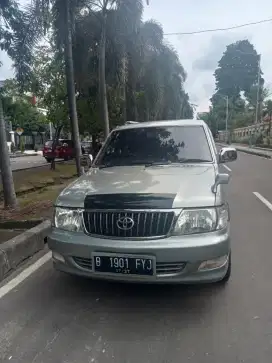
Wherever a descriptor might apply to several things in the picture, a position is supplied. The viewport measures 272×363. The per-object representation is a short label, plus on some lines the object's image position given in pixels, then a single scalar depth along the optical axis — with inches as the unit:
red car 1154.4
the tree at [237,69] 3631.9
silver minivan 142.8
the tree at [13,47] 347.3
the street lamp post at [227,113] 3017.0
